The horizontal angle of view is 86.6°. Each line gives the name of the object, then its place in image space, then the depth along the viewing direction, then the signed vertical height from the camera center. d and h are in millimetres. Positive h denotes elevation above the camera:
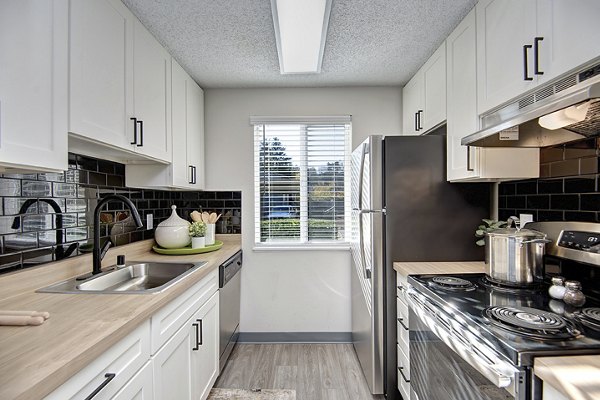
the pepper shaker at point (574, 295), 1230 -365
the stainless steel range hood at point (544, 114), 900 +299
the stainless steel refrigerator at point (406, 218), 2025 -104
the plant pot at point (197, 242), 2469 -312
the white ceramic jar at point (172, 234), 2400 -241
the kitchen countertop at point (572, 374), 732 -436
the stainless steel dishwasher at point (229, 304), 2262 -806
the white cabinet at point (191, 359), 1364 -795
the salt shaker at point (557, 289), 1303 -360
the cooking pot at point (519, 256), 1446 -249
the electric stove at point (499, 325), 921 -417
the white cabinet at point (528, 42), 1058 +626
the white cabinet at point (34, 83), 969 +398
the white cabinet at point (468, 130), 1667 +415
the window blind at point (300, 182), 3021 +188
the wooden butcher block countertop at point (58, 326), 725 -386
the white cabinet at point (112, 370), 823 -503
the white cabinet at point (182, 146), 2252 +449
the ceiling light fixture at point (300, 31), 1661 +1023
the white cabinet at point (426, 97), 2129 +801
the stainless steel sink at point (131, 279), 1398 -408
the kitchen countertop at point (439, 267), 1809 -392
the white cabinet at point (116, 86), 1315 +585
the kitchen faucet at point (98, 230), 1639 -145
